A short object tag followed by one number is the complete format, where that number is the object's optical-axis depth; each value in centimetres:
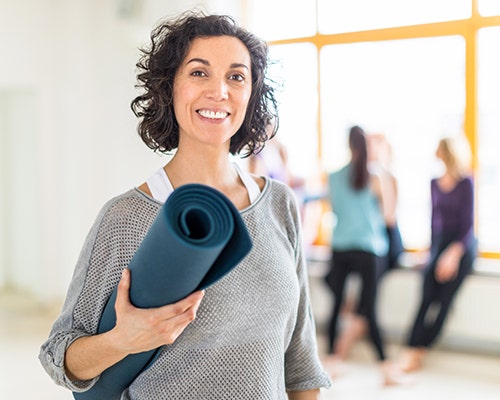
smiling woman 115
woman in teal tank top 452
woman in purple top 468
